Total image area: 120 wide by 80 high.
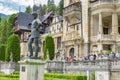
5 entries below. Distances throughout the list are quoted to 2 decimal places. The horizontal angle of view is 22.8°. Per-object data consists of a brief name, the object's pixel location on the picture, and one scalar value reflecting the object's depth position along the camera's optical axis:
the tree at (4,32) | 77.50
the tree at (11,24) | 83.36
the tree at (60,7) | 94.45
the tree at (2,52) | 61.56
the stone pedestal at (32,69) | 17.88
